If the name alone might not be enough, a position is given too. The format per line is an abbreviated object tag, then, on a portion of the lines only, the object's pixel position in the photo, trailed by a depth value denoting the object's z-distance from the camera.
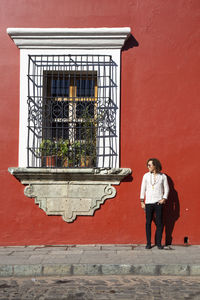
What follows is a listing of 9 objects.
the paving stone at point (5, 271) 4.93
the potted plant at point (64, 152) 6.43
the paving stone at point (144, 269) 4.93
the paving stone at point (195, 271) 4.89
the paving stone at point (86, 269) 4.94
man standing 6.05
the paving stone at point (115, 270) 4.95
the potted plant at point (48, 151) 6.45
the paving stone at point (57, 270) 4.93
